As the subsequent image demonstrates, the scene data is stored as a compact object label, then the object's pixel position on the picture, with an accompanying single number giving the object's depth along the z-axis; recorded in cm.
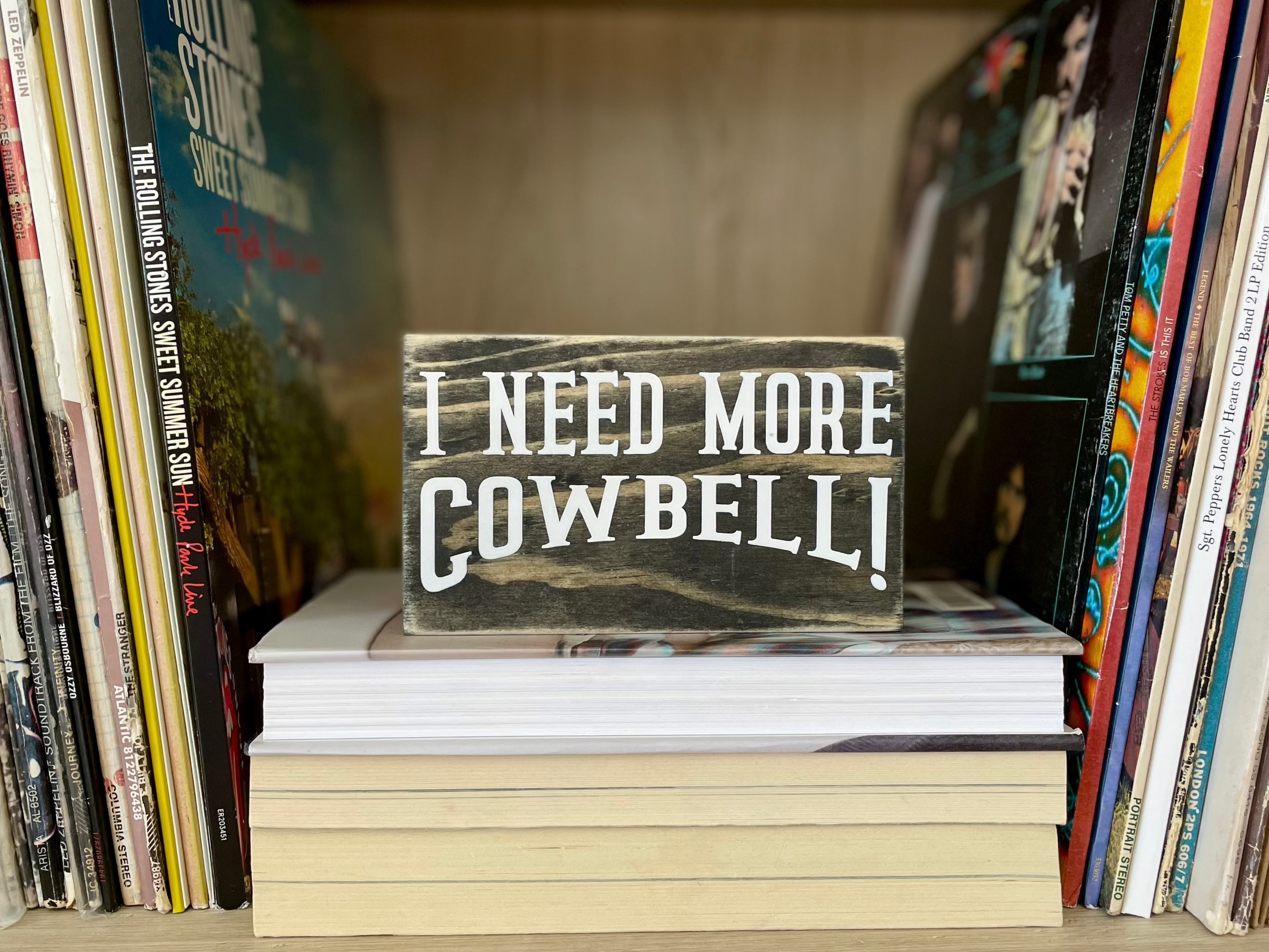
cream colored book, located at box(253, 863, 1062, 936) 48
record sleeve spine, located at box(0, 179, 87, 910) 46
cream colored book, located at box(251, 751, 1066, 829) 48
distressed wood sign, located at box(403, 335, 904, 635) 48
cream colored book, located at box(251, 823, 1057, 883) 49
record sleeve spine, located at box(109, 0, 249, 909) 46
